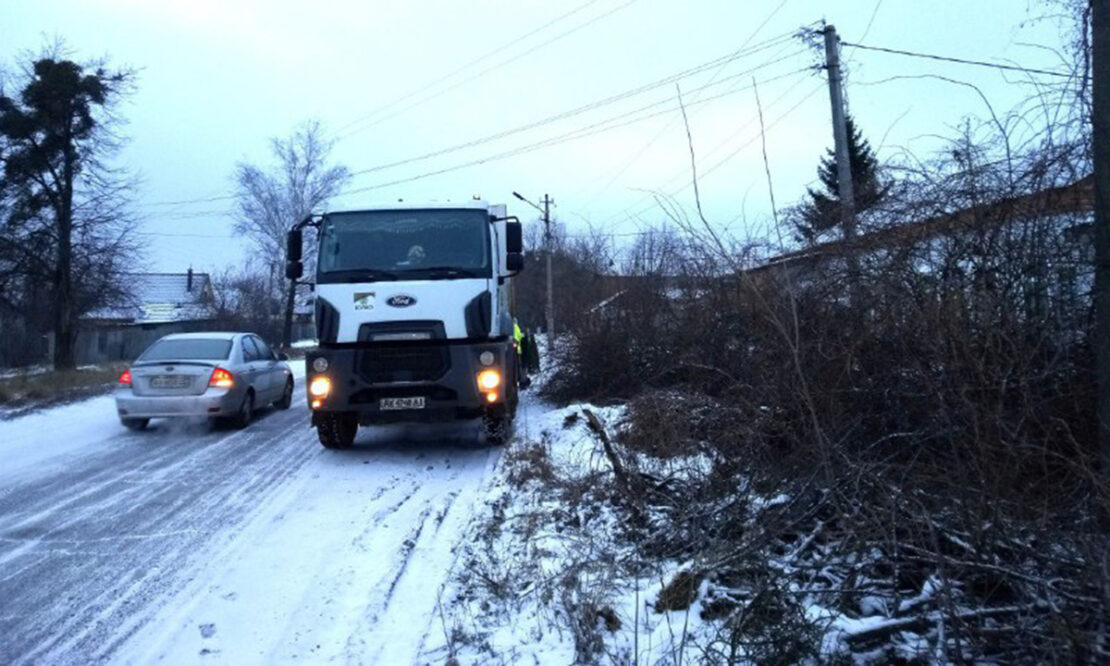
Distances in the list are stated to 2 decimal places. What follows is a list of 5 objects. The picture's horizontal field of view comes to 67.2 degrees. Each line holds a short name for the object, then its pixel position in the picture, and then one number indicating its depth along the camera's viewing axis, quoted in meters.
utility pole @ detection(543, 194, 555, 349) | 40.47
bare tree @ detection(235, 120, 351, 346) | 50.12
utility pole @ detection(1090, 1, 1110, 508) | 4.46
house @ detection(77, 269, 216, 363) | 37.19
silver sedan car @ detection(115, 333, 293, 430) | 11.87
